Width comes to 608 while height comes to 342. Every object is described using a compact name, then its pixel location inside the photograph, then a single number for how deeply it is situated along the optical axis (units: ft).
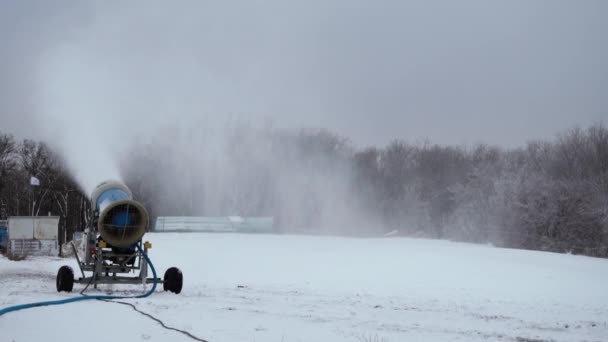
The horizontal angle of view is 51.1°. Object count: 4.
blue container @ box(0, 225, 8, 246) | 163.46
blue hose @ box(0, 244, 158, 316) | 35.35
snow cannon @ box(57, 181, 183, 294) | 50.11
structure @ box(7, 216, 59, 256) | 128.47
